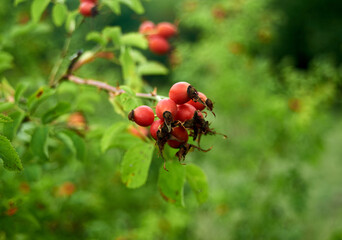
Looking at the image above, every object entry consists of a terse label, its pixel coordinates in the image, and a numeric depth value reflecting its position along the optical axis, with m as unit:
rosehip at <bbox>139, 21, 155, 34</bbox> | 0.67
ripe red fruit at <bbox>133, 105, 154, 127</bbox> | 0.47
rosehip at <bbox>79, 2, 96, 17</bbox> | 0.60
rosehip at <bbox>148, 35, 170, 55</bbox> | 0.66
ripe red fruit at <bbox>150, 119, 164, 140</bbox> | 0.46
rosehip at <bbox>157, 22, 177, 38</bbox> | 0.66
